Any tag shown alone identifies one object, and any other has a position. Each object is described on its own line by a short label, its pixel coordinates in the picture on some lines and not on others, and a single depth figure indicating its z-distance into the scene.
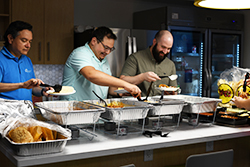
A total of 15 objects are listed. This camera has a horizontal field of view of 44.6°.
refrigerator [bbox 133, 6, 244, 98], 4.33
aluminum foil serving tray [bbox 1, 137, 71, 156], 1.52
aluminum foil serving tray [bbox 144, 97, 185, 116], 2.08
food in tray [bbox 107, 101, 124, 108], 2.04
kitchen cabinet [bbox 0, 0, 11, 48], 3.86
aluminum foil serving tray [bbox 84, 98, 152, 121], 1.87
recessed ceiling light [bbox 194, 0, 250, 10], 2.34
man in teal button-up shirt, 2.43
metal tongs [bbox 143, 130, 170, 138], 2.00
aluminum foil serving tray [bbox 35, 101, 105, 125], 1.72
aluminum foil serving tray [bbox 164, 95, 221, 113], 2.25
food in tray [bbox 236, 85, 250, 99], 2.56
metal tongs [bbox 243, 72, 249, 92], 2.54
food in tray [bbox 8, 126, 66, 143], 1.56
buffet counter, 1.62
